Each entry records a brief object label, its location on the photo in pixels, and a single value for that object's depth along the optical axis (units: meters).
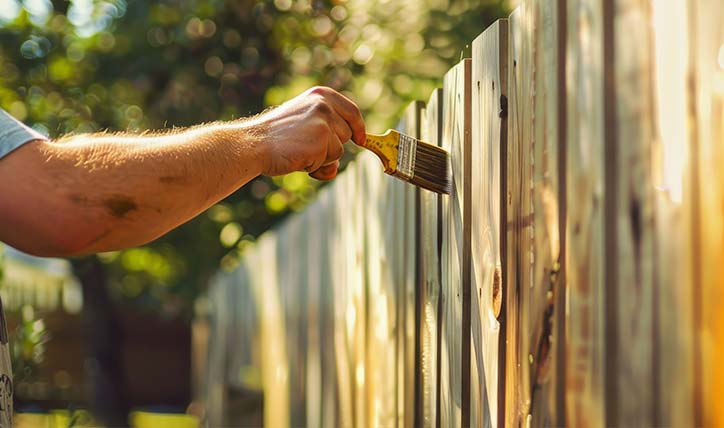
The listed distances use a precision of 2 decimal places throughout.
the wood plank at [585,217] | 1.70
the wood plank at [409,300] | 3.50
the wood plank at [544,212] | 1.92
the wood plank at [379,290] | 3.88
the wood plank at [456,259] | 2.70
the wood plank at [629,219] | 1.55
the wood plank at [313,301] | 5.88
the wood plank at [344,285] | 4.80
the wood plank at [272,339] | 7.56
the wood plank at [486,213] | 2.37
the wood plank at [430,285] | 3.13
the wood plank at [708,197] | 1.40
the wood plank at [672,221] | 1.46
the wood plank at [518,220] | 2.12
